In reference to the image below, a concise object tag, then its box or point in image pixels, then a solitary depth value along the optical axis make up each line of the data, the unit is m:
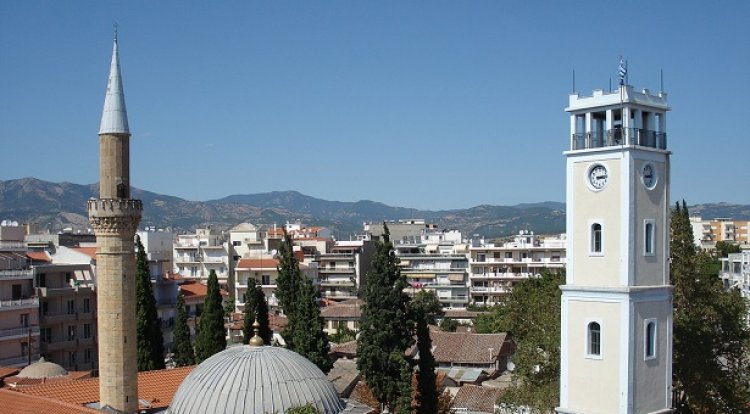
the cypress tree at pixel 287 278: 43.94
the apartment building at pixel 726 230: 151.38
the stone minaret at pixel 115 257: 29.69
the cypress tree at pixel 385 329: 35.69
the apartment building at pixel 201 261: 92.50
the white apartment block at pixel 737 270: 78.18
